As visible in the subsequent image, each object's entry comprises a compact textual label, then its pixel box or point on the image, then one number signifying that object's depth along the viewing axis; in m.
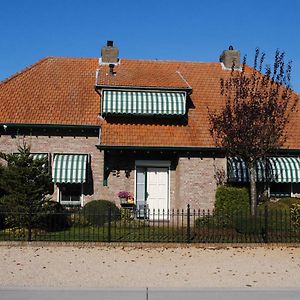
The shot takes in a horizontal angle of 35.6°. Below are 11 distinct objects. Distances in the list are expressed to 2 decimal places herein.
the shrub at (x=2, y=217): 16.20
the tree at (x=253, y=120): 18.39
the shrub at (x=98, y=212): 18.02
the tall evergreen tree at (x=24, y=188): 15.91
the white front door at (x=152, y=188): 21.25
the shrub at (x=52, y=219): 16.22
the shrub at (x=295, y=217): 16.95
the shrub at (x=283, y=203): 19.44
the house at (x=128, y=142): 20.58
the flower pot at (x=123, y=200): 20.59
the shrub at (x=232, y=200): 19.56
